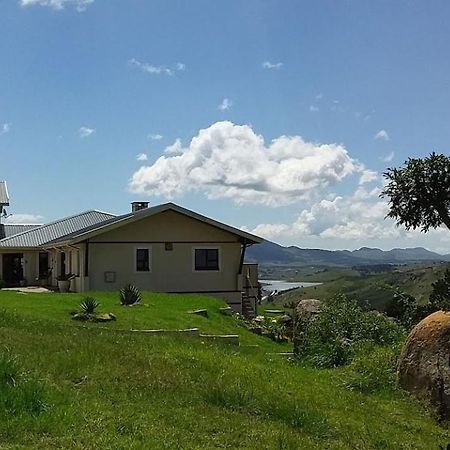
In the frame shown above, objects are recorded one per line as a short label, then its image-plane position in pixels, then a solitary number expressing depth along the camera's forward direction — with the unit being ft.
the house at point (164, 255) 97.91
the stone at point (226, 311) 81.43
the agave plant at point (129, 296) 74.39
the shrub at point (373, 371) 36.99
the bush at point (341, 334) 44.91
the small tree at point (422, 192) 39.24
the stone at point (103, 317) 58.34
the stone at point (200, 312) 72.92
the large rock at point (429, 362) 33.81
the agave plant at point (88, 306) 61.31
